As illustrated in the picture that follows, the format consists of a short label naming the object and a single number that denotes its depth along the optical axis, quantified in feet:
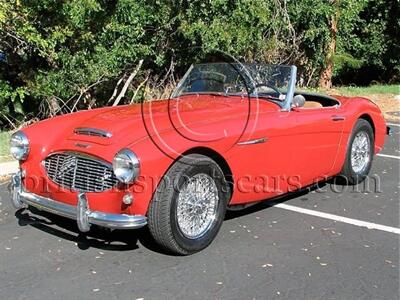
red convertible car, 13.03
